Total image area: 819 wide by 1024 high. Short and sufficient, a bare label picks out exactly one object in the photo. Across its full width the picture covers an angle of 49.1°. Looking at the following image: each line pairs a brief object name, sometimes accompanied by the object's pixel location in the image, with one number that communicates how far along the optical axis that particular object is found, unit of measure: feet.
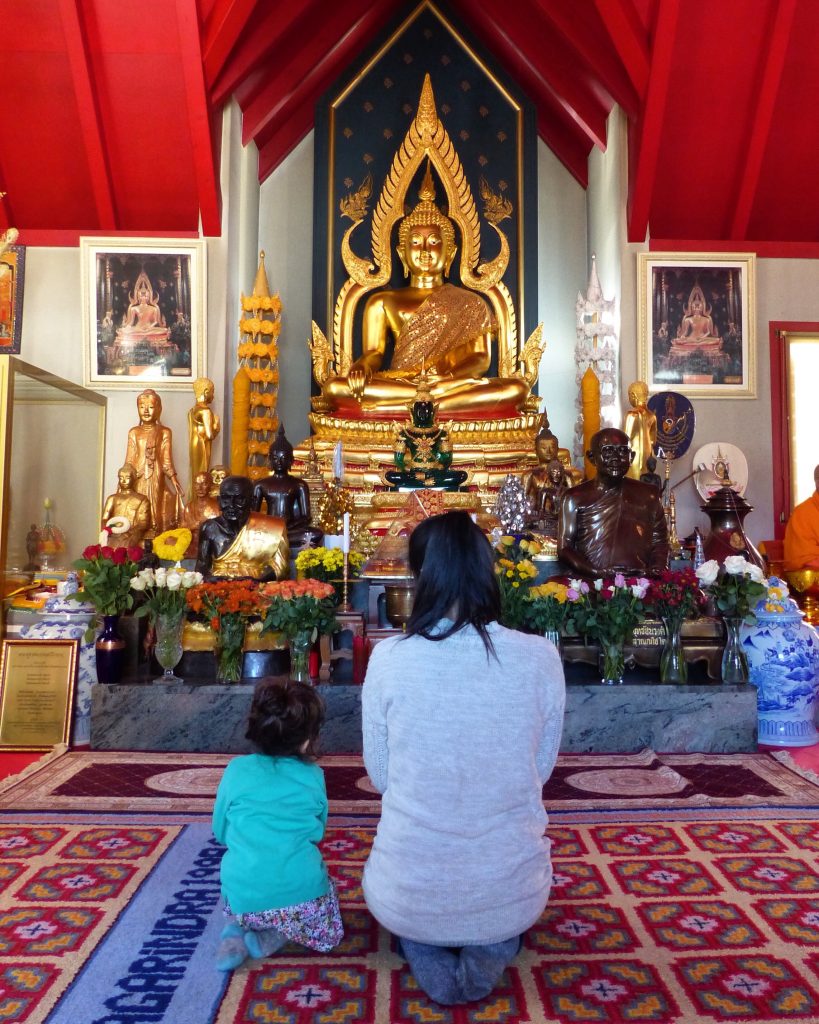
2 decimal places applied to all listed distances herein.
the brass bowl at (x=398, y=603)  13.52
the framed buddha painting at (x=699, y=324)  22.66
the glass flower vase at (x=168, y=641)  12.38
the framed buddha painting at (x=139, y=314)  22.36
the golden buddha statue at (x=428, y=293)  24.86
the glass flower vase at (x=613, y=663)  12.36
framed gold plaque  12.22
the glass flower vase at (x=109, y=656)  12.35
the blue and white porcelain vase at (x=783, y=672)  12.33
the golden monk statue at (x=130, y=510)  17.52
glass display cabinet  15.21
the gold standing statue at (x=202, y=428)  20.79
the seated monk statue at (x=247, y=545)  13.89
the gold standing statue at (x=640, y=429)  20.54
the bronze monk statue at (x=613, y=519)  14.51
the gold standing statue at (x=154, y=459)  20.93
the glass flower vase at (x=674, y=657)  12.46
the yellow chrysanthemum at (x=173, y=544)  13.42
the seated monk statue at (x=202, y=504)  19.83
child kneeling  6.00
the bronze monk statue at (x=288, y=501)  17.37
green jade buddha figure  17.29
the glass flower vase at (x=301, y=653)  12.21
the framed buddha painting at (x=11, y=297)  17.42
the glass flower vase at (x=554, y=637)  12.53
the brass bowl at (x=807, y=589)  18.21
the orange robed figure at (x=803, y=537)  18.56
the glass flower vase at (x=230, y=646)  12.43
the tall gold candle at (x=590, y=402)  21.44
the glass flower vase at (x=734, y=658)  12.48
